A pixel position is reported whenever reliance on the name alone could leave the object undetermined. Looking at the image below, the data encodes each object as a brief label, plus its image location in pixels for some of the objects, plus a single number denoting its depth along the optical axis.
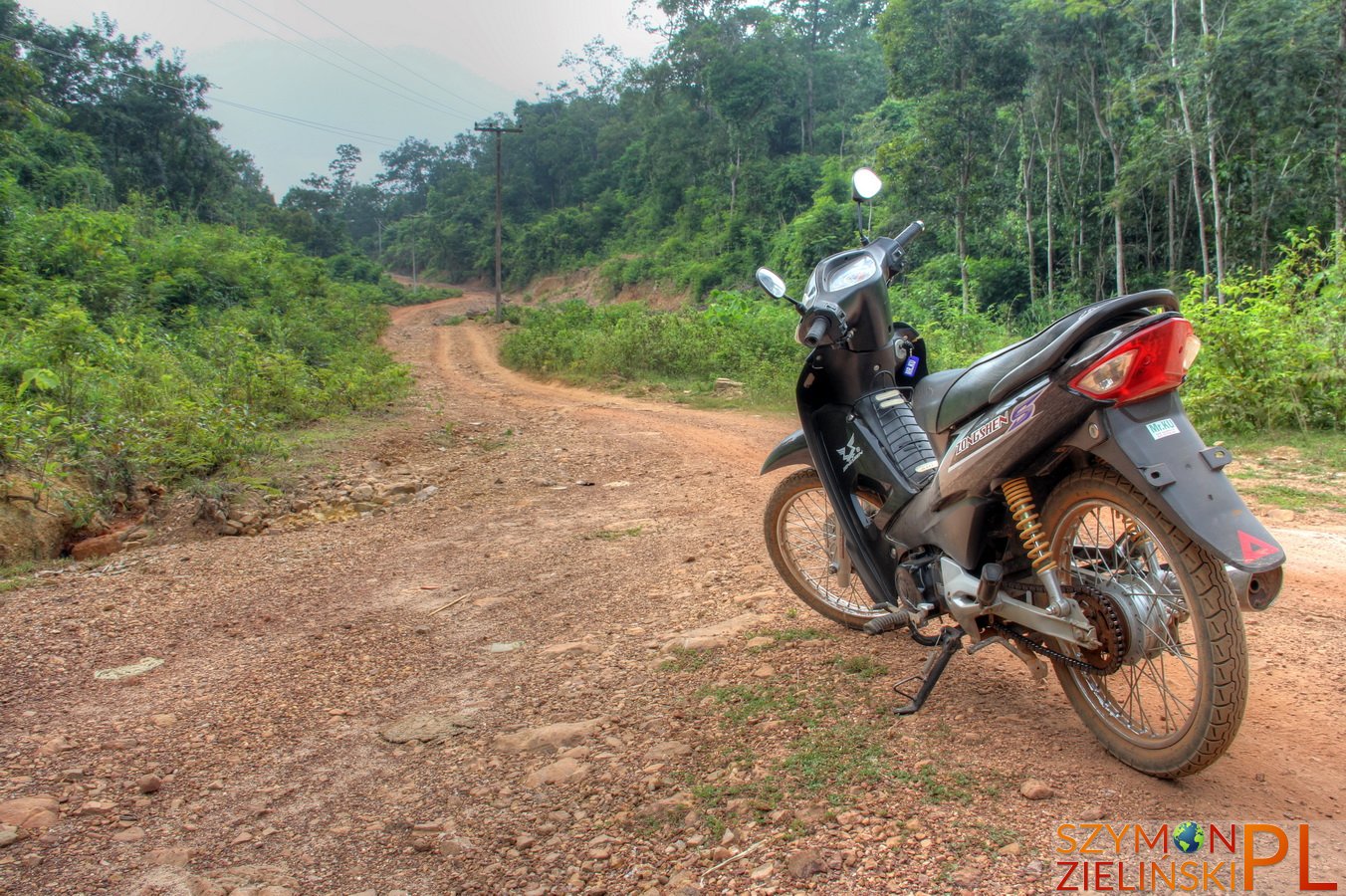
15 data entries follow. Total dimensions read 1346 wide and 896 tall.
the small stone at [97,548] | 5.47
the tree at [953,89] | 21.73
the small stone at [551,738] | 2.69
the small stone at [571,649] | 3.48
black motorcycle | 1.93
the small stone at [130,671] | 3.51
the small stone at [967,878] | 1.81
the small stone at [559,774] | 2.46
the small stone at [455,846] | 2.15
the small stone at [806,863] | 1.91
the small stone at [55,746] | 2.78
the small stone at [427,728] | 2.83
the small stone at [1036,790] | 2.12
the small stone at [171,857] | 2.17
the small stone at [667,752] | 2.53
